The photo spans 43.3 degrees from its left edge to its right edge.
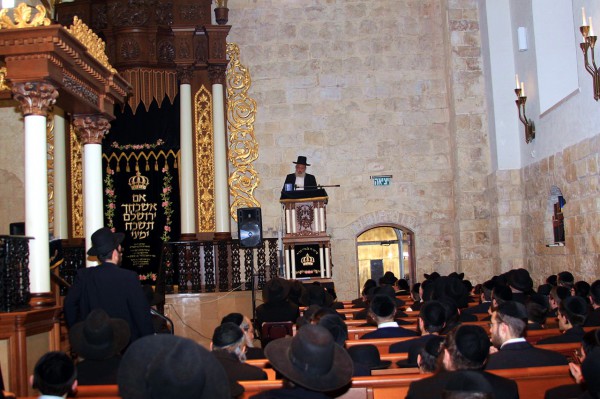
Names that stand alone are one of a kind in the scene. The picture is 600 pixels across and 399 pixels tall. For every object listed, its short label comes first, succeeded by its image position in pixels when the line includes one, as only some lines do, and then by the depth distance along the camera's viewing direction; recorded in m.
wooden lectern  13.15
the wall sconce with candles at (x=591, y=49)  9.94
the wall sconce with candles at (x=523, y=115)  12.96
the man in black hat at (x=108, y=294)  6.07
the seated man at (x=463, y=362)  3.71
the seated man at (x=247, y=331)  5.92
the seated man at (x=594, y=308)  6.90
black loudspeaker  12.96
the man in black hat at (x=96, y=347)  4.69
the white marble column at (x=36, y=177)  7.57
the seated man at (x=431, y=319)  5.79
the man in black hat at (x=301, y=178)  14.02
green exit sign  15.48
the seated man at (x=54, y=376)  3.66
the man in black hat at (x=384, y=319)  6.48
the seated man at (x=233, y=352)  4.63
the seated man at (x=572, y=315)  5.81
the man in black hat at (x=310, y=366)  3.00
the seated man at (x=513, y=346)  4.73
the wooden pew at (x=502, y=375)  4.25
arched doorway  17.62
